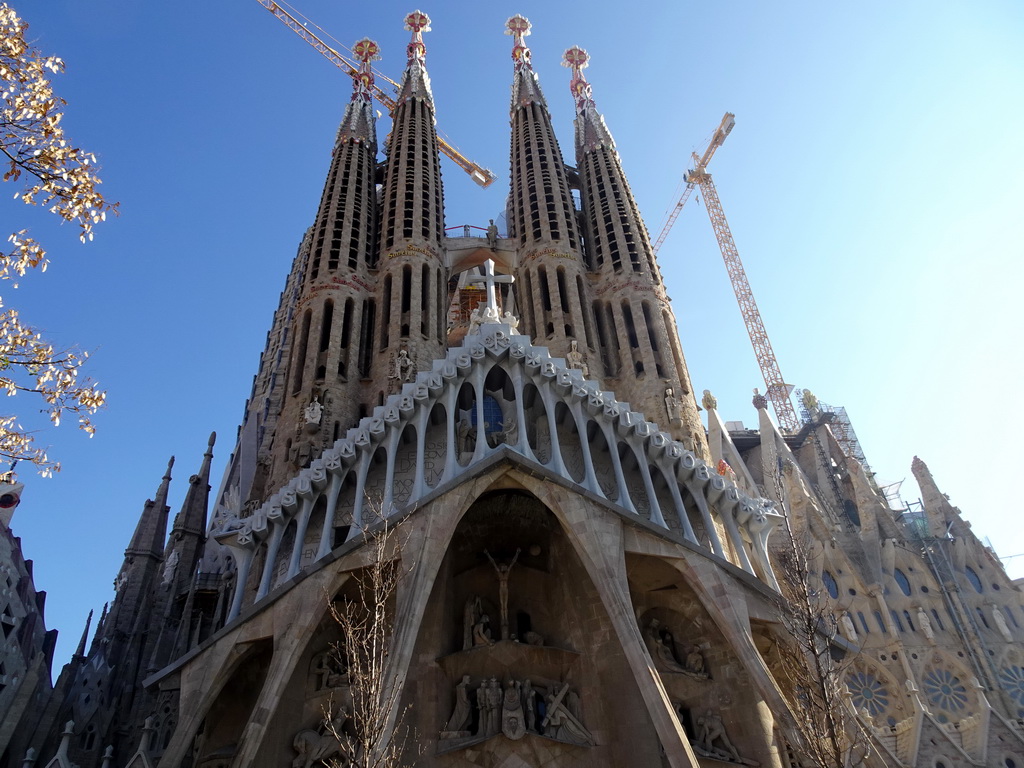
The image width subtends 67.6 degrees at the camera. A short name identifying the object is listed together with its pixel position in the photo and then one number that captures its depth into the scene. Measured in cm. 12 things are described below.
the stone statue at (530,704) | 1532
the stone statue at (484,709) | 1518
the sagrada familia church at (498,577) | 1497
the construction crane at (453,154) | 5169
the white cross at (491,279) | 1979
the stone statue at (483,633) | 1647
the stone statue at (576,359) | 2248
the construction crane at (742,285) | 4606
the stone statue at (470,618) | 1660
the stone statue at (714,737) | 1486
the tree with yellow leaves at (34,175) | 634
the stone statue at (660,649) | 1631
